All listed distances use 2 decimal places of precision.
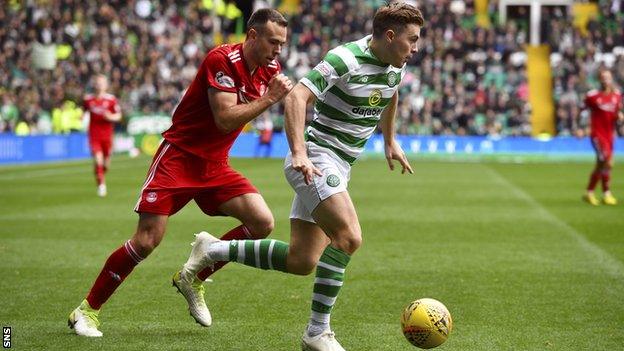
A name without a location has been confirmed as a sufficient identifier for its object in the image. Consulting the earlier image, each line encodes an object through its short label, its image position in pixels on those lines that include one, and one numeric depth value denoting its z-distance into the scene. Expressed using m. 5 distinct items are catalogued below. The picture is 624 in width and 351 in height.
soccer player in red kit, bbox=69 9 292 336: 14.27
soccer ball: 13.00
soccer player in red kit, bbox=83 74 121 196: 41.56
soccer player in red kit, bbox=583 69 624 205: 37.41
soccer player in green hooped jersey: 12.86
